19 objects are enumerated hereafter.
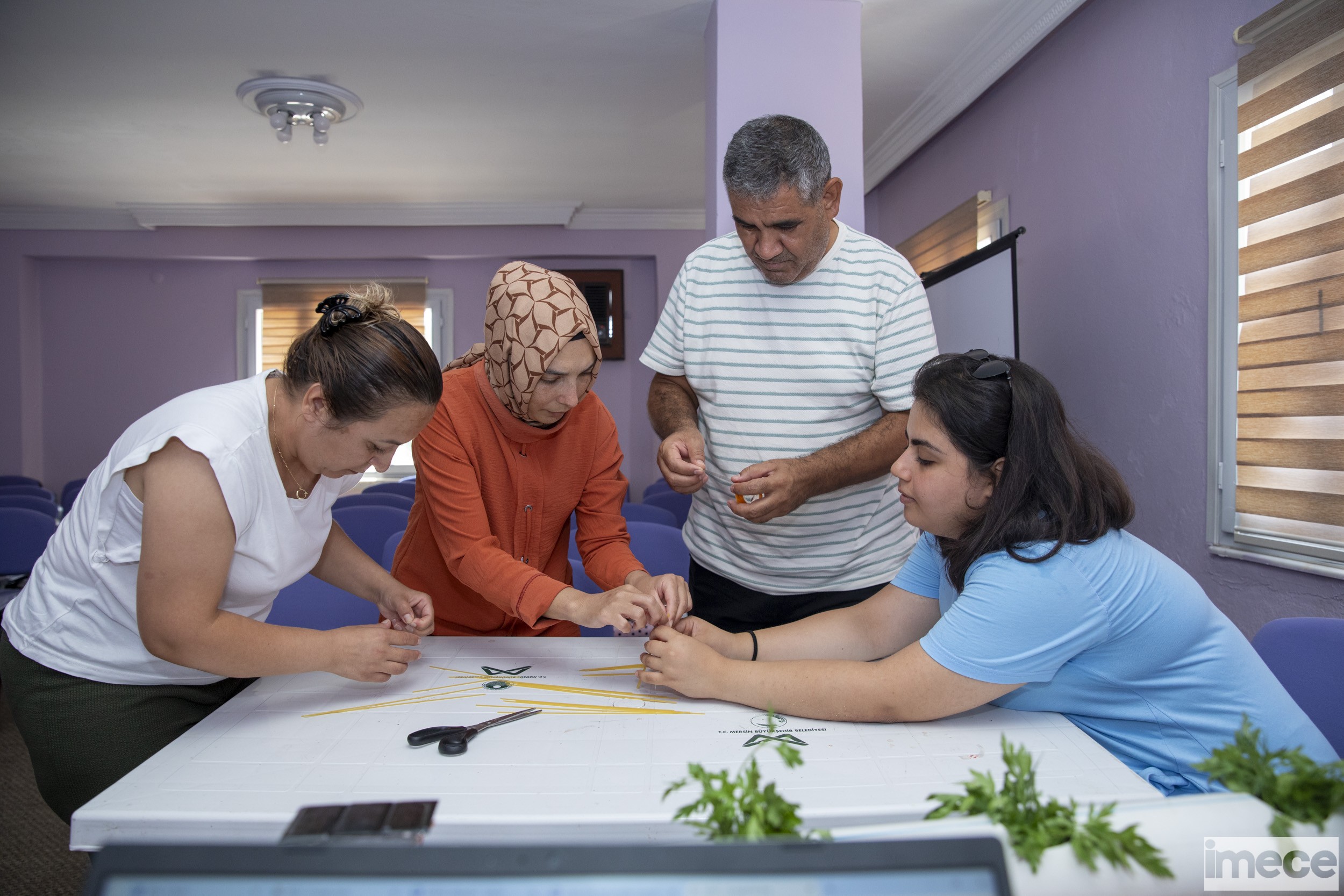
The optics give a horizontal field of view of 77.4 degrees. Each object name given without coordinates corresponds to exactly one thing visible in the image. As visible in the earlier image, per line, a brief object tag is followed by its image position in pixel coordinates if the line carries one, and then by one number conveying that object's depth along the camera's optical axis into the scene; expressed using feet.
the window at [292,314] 24.02
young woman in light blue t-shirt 3.90
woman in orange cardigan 5.21
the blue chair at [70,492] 21.88
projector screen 11.57
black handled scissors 3.81
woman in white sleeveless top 3.86
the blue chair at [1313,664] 4.58
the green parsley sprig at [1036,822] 2.26
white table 3.18
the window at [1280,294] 7.26
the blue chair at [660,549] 8.80
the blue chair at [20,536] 12.80
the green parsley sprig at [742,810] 2.39
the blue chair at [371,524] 11.82
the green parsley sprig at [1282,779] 2.44
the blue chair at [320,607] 6.86
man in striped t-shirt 5.84
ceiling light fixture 14.48
